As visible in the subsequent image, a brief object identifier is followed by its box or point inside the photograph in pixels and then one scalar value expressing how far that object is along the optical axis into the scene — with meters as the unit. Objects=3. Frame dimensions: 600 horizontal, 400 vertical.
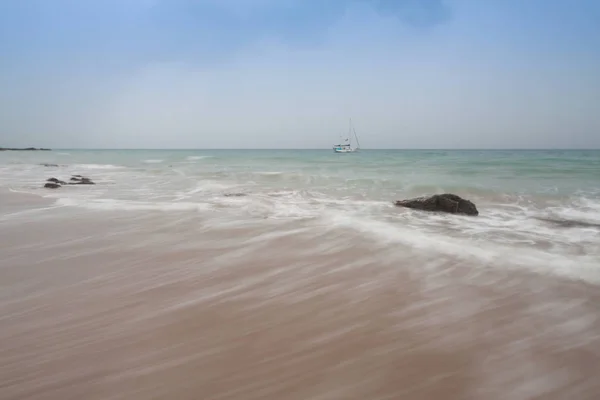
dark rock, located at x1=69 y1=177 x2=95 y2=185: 14.51
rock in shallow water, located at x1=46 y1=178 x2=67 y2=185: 14.07
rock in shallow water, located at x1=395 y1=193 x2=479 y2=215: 8.03
